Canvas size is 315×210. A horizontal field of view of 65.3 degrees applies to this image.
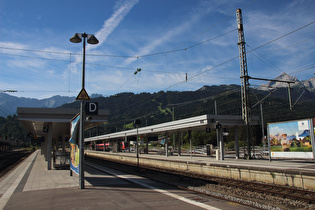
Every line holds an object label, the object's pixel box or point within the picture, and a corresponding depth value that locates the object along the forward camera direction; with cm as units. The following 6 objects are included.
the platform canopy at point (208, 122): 2431
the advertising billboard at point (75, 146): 1135
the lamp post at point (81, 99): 1004
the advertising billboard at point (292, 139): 1593
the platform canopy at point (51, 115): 1653
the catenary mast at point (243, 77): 2408
